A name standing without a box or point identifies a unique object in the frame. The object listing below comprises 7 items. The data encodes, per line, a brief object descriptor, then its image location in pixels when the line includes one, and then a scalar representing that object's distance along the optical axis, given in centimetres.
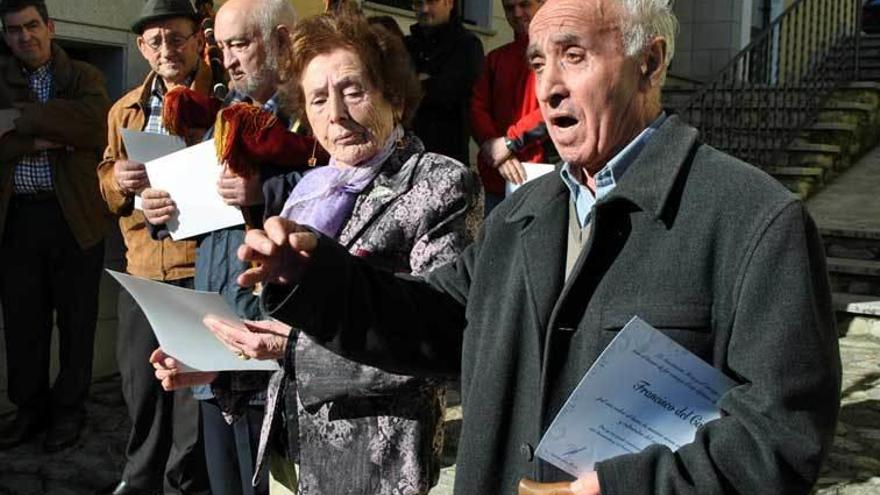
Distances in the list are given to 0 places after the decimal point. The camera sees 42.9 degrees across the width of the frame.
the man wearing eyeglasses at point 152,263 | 402
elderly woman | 246
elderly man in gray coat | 160
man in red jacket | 509
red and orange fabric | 302
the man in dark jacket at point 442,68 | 543
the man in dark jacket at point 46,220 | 536
